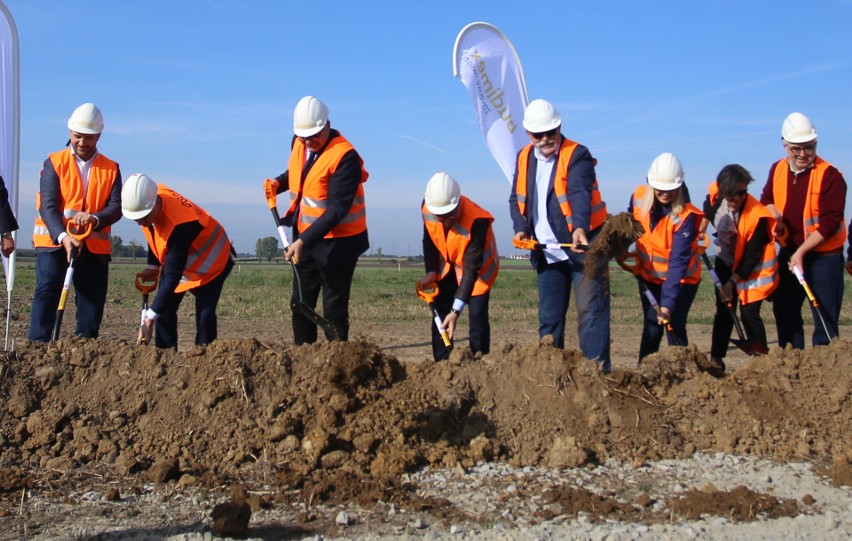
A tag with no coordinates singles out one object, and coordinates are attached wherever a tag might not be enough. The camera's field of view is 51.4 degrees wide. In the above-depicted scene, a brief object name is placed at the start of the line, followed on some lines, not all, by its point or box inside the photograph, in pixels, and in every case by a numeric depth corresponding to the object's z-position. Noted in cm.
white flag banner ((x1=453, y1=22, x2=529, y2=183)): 848
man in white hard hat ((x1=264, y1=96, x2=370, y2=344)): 627
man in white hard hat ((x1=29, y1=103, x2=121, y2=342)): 637
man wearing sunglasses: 616
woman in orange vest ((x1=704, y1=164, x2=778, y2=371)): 684
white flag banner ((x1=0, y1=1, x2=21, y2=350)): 793
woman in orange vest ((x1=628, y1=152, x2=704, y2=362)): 659
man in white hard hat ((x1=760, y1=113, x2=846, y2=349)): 671
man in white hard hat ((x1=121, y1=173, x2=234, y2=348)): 607
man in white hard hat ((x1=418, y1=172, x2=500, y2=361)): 641
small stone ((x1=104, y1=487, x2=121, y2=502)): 436
